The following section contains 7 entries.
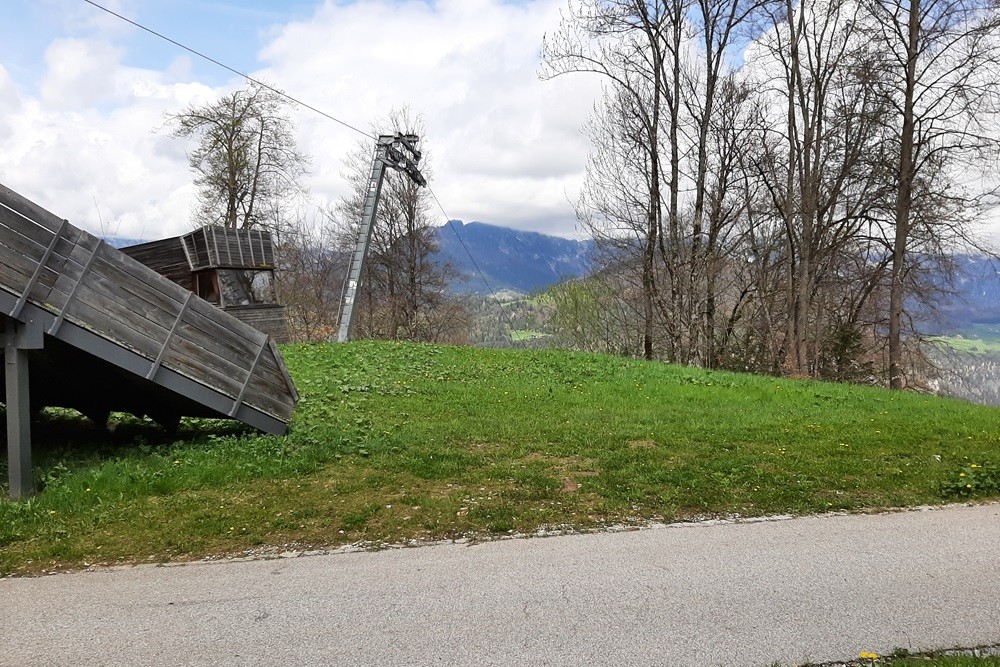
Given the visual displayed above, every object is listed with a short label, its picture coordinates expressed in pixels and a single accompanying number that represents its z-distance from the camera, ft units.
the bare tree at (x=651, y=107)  81.15
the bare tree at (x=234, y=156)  107.96
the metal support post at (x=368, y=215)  85.25
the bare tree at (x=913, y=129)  68.49
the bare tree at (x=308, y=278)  128.36
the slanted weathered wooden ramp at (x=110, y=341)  24.63
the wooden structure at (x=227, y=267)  84.58
